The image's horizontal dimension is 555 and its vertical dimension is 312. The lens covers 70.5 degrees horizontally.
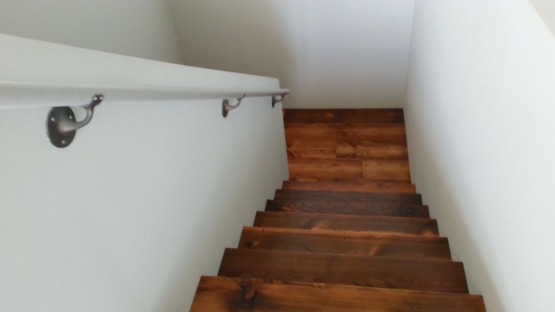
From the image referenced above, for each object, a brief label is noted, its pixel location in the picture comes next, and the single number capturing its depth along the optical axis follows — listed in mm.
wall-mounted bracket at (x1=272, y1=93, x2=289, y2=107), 2412
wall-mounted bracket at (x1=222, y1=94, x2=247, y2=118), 1557
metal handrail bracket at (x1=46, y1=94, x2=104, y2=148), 660
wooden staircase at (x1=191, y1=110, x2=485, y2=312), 1178
